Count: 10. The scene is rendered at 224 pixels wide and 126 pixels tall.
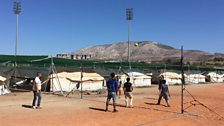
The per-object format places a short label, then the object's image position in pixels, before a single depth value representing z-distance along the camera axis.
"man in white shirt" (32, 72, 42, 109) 9.82
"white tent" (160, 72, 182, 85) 26.46
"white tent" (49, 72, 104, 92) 16.39
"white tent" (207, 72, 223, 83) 33.15
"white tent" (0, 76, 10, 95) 14.43
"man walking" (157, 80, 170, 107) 11.38
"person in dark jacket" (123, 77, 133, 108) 10.62
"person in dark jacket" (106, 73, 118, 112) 9.58
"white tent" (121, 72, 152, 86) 22.50
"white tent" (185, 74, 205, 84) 29.28
